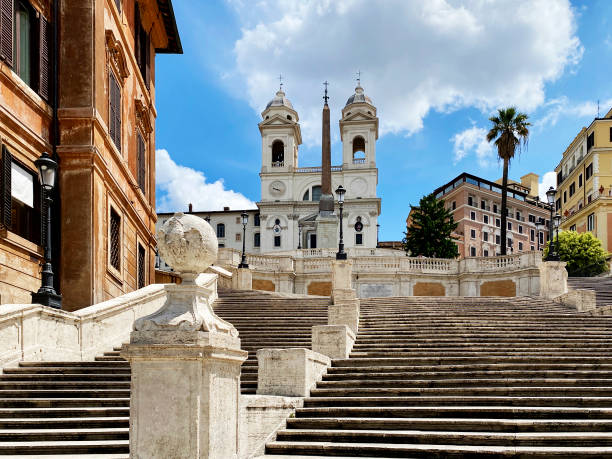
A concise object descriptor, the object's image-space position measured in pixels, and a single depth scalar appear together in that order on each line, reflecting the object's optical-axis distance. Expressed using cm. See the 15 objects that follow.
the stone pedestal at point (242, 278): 3016
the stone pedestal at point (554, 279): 2661
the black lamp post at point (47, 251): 1311
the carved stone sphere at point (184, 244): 595
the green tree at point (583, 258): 4775
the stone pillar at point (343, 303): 1605
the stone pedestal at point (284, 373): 1002
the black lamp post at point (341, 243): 2653
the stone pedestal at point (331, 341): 1287
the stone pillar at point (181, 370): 551
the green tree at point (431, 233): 6031
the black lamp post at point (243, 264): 3066
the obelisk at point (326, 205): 6108
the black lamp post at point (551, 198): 2647
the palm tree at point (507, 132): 4800
